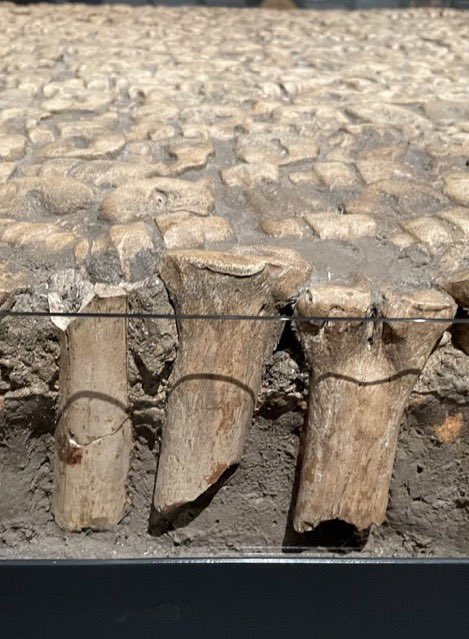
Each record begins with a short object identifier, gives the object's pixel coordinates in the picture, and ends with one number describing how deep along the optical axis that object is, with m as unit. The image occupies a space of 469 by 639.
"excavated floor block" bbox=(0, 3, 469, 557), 0.34
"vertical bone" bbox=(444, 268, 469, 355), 0.35
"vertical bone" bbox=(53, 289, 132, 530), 0.33
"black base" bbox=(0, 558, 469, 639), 0.32
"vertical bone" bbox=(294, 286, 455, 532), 0.33
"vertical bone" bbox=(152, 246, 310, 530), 0.33
